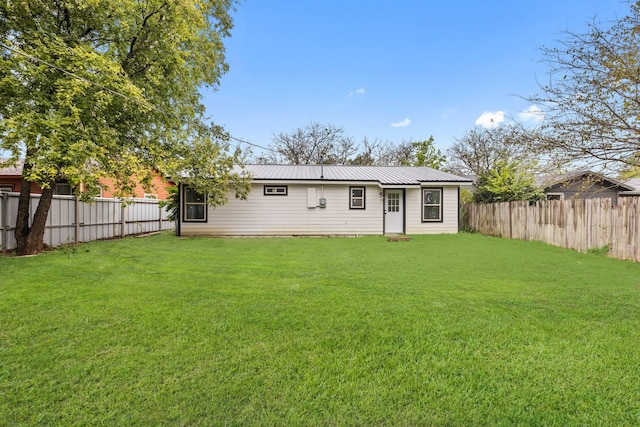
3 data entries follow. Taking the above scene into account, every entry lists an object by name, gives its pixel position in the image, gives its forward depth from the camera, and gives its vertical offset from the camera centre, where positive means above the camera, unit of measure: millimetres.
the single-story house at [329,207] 12109 +291
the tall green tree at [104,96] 6031 +2662
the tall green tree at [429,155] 24812 +4687
